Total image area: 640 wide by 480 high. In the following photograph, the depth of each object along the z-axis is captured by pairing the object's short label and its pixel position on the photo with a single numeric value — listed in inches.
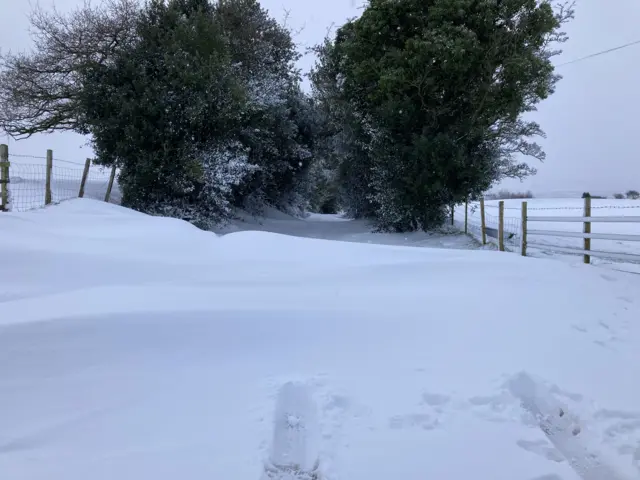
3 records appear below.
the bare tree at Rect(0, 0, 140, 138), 546.6
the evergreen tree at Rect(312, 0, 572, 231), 474.0
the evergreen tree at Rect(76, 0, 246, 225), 479.8
